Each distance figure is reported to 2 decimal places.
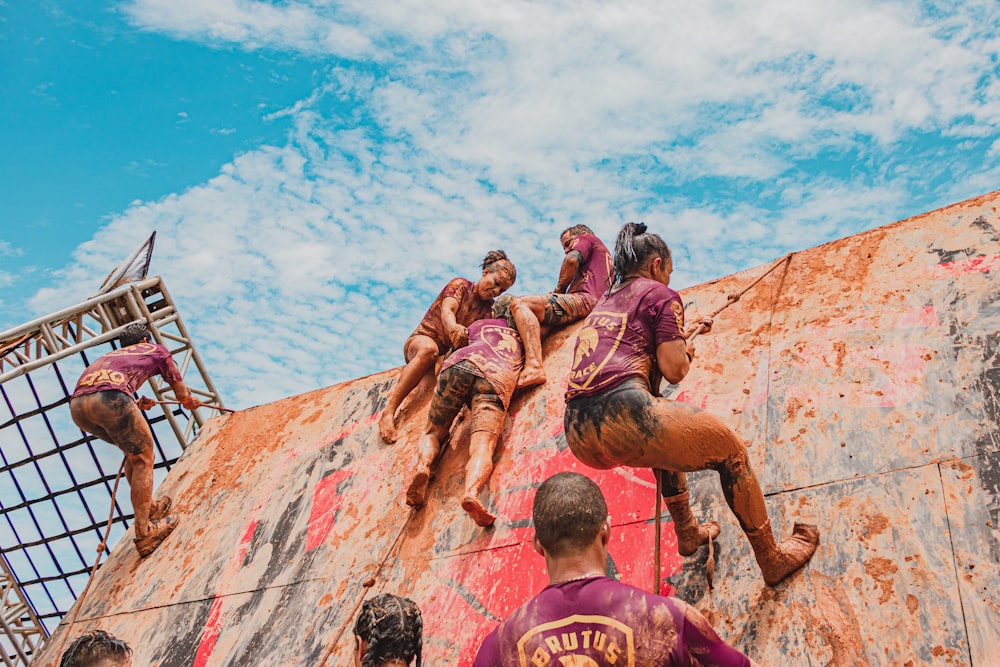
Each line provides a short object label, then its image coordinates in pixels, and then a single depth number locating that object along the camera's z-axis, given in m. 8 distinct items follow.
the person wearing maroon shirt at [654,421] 3.25
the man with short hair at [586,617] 2.24
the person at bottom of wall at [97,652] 2.85
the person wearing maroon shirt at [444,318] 6.23
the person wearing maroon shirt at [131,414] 6.31
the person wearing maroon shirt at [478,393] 5.06
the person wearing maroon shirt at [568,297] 5.64
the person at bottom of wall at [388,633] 3.23
